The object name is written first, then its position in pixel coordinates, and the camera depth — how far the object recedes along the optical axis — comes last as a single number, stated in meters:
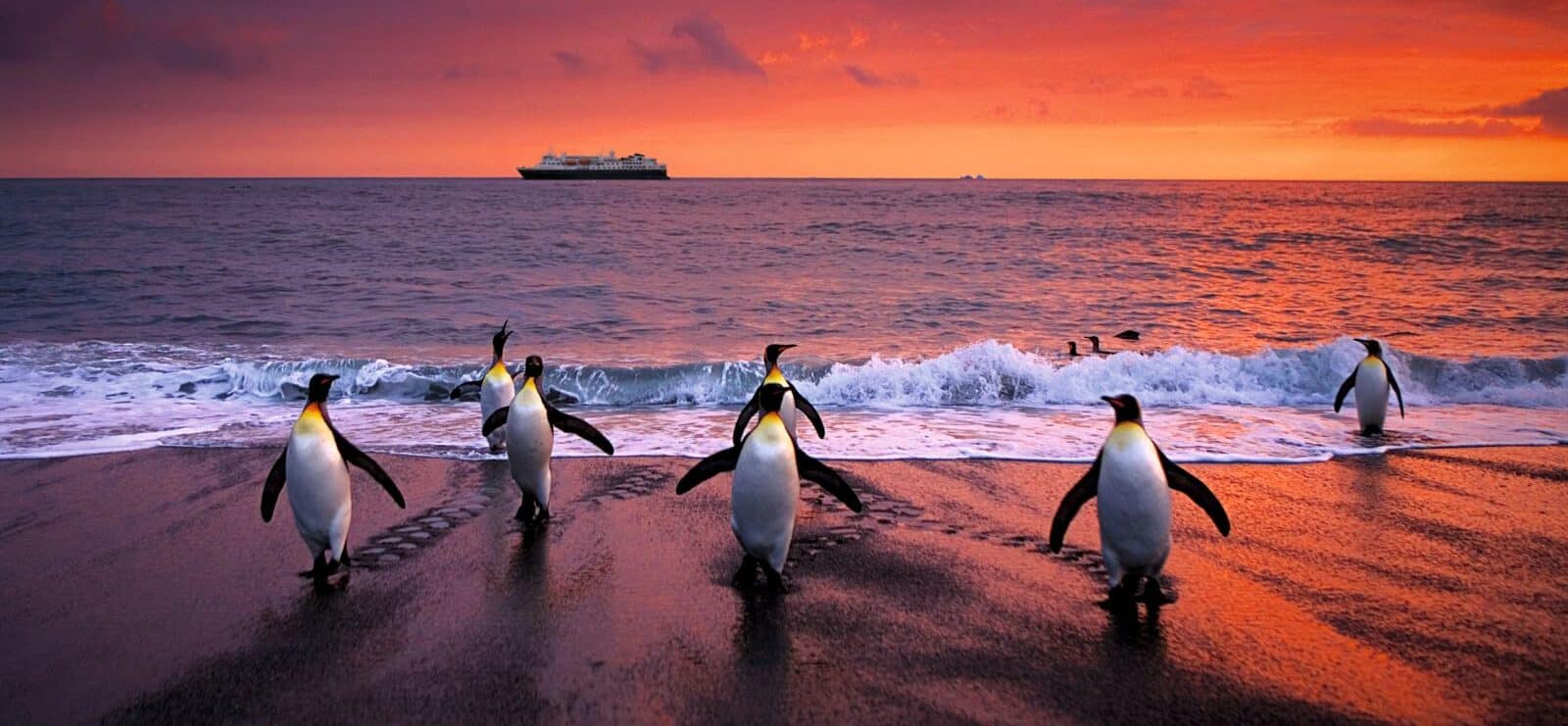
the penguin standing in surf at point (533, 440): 5.52
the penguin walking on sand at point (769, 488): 4.39
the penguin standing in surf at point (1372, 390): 8.11
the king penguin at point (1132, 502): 4.14
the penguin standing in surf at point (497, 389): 7.40
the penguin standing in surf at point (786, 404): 5.85
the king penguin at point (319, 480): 4.48
